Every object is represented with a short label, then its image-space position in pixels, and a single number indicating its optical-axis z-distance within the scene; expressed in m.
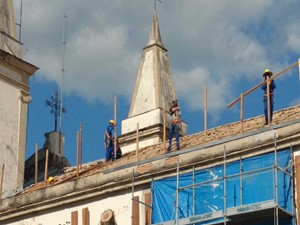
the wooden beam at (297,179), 26.70
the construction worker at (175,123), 33.41
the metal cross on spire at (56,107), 52.44
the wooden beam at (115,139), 37.67
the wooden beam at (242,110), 32.16
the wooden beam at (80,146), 36.42
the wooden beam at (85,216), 31.77
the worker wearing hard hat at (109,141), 37.78
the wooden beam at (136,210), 30.41
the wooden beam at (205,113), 34.73
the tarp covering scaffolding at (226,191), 27.08
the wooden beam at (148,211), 30.14
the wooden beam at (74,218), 32.09
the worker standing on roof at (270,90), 31.33
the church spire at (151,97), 43.38
